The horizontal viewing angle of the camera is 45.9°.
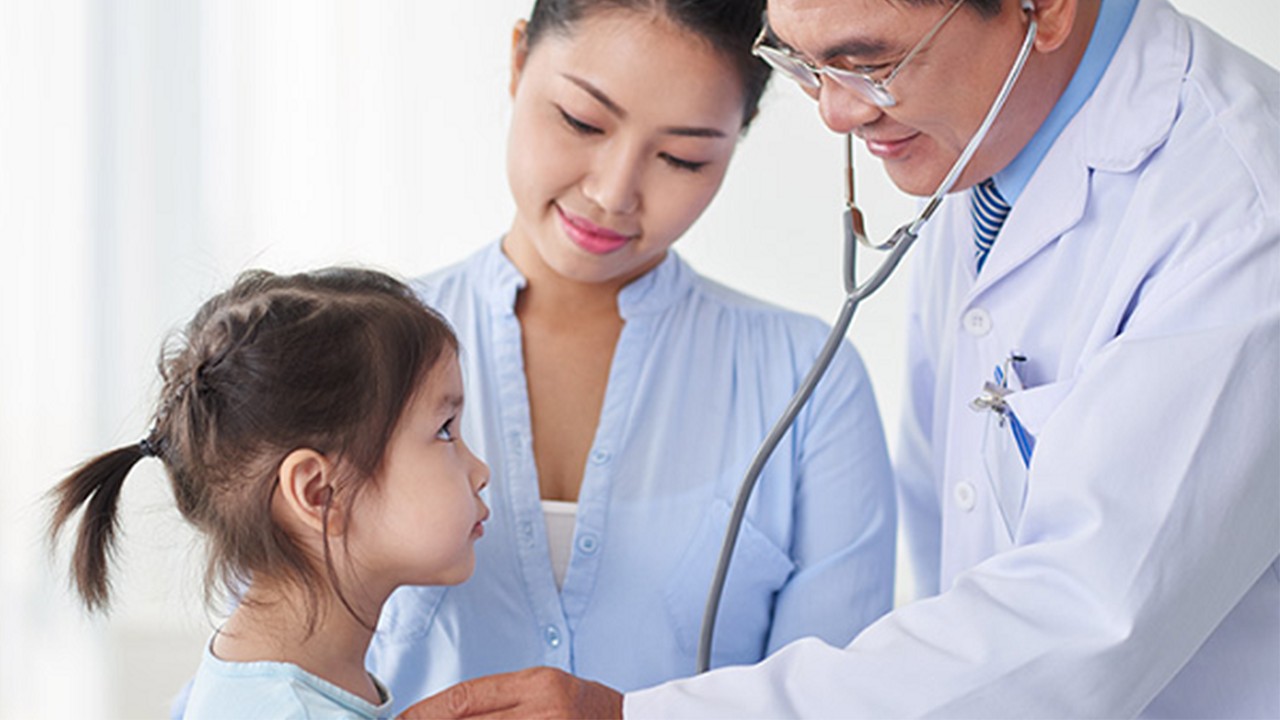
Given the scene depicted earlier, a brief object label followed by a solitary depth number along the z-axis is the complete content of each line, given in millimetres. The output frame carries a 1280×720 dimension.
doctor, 1250
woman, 1648
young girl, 1362
